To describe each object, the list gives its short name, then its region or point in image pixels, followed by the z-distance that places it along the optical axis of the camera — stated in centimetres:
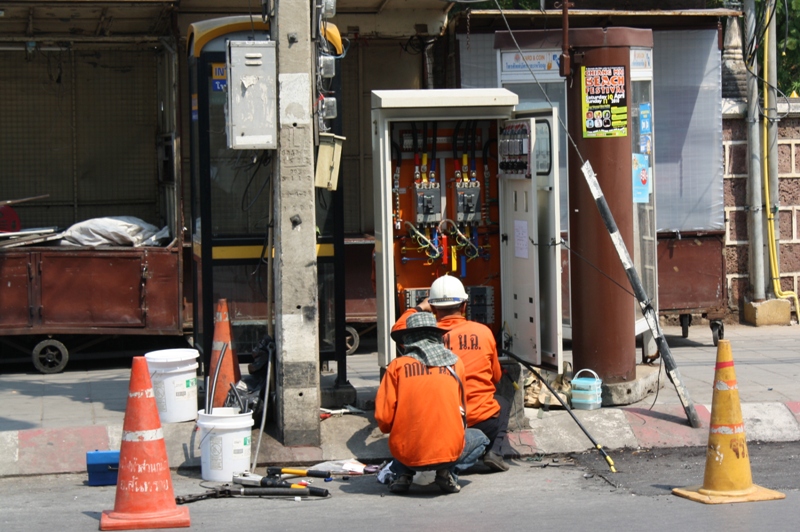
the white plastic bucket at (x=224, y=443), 1308
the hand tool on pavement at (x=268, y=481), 1258
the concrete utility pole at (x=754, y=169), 2357
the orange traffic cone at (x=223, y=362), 1457
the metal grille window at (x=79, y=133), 2289
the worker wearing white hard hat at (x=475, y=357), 1332
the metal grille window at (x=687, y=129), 2302
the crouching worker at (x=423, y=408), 1218
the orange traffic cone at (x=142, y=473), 1123
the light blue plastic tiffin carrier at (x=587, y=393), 1568
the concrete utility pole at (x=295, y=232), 1388
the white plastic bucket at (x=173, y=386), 1467
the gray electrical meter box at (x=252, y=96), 1360
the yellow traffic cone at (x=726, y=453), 1204
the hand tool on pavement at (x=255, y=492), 1254
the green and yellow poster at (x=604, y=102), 1601
